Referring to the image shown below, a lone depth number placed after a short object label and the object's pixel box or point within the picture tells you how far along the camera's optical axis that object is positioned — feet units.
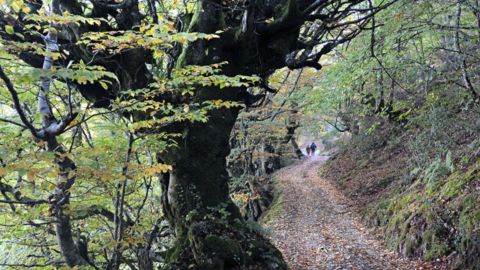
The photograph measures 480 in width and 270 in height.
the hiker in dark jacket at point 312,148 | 102.08
